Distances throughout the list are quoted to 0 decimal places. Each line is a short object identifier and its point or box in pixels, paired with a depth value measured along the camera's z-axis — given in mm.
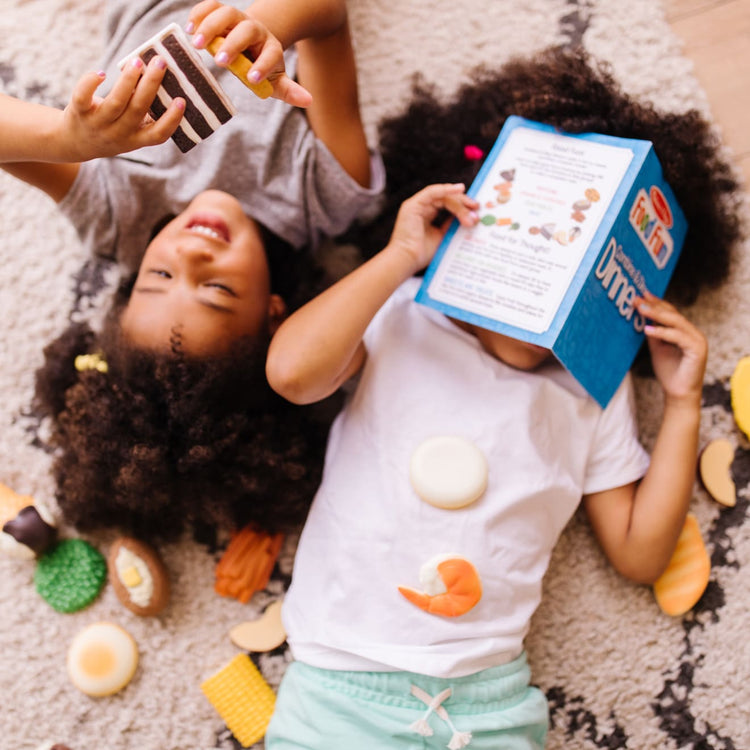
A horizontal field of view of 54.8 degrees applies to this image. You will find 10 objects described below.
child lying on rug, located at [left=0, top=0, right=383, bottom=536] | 771
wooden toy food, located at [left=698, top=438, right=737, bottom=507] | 869
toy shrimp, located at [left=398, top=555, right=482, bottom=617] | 747
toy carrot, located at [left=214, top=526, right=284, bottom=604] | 892
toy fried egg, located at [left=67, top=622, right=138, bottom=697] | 869
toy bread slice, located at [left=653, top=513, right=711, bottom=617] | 856
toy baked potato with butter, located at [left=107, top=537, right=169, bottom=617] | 869
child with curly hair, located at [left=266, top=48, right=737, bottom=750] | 761
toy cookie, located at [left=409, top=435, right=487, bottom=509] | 754
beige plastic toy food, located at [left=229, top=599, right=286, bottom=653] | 897
